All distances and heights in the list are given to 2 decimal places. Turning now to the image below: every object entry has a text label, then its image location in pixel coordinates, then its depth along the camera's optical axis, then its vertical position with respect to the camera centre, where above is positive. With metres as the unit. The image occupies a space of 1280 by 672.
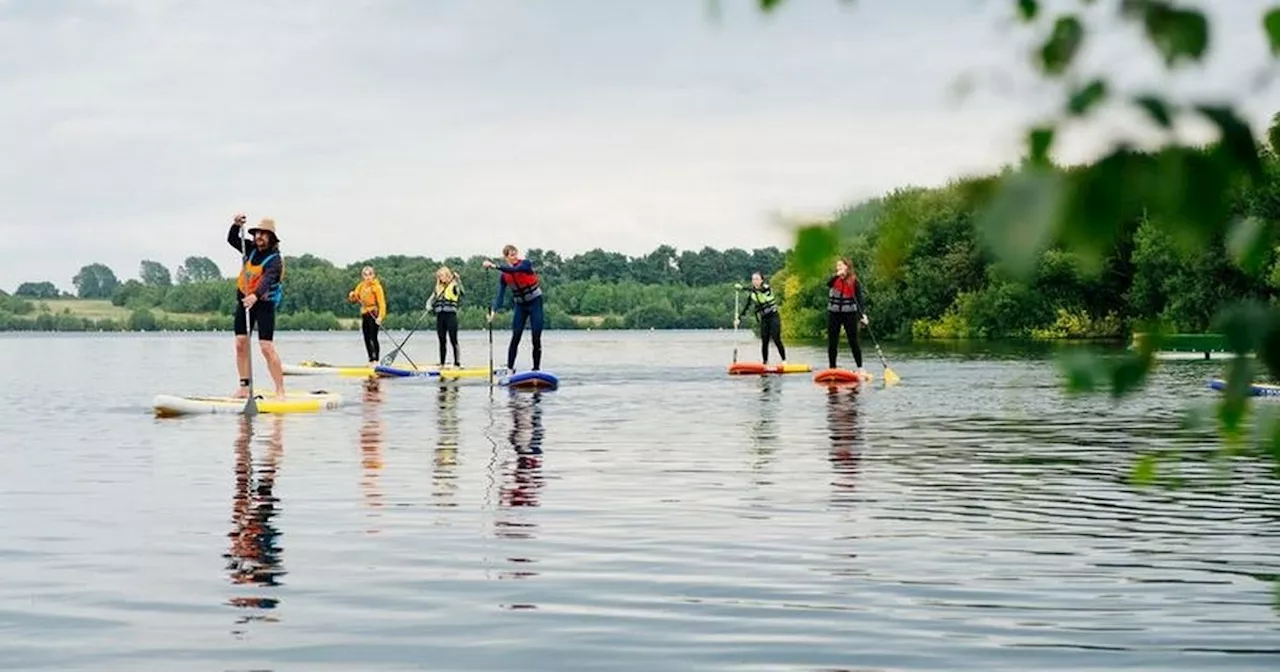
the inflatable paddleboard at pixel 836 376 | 31.08 -0.94
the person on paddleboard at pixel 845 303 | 31.52 +0.29
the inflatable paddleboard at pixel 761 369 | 36.12 -0.96
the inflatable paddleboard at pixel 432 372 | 34.62 -1.01
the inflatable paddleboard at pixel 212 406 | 22.03 -1.05
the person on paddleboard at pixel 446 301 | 35.75 +0.35
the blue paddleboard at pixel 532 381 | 29.19 -0.98
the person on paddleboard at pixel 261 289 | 22.34 +0.36
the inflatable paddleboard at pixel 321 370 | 36.54 -1.05
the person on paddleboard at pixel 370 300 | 36.59 +0.37
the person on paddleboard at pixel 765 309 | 35.88 +0.21
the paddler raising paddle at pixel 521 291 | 29.77 +0.47
